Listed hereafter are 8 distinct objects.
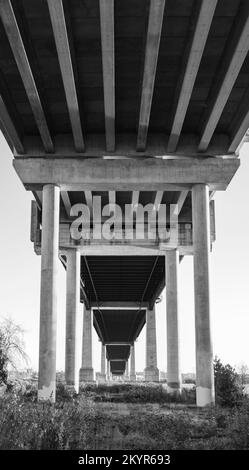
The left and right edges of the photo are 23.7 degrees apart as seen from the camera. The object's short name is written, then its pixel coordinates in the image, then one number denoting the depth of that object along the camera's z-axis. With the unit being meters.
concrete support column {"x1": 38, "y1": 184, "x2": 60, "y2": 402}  23.12
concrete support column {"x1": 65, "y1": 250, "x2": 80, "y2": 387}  34.97
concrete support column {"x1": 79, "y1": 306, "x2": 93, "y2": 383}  60.44
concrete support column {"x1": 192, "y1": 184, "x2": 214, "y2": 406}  23.06
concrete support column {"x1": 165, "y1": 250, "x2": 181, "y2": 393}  36.00
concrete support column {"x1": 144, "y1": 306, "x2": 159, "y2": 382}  58.94
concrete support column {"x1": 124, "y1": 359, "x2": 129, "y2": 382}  138.79
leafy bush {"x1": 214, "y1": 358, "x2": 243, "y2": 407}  21.23
